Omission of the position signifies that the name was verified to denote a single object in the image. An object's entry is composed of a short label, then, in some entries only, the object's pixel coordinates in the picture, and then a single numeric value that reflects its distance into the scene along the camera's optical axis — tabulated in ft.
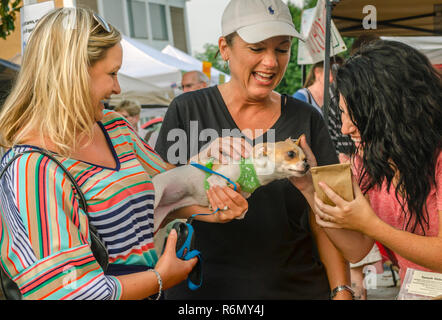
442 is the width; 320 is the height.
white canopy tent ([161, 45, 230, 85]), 38.18
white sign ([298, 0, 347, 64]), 16.21
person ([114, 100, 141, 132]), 23.79
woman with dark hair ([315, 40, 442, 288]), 5.75
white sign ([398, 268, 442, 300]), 5.95
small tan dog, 6.34
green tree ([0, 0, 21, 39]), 14.79
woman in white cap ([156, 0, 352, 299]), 6.70
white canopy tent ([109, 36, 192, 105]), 31.78
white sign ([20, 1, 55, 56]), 11.83
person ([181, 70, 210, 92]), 21.15
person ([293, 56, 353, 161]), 13.60
